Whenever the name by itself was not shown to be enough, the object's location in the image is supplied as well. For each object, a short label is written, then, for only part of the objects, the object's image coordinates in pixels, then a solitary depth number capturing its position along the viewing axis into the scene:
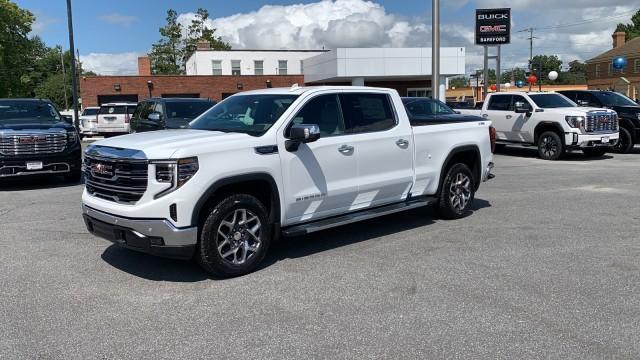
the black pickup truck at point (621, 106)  16.92
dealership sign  30.09
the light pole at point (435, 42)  21.08
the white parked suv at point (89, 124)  25.33
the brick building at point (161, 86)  42.41
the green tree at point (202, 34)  81.81
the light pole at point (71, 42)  23.33
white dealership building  38.03
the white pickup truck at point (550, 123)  15.03
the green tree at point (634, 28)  86.81
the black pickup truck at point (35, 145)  10.93
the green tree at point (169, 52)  79.62
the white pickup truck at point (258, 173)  5.09
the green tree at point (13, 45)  46.66
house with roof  59.25
